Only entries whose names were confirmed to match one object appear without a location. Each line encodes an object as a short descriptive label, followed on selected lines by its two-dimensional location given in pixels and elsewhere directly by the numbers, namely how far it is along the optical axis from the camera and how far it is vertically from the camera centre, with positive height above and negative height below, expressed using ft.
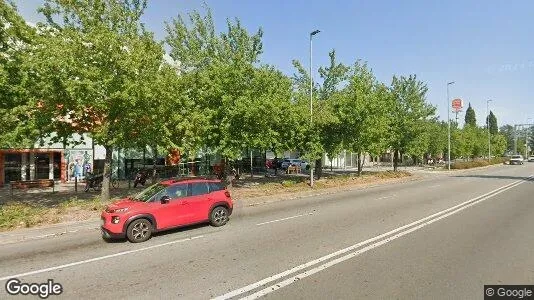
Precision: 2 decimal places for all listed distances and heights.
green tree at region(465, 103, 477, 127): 402.15 +41.24
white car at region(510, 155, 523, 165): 233.14 -5.08
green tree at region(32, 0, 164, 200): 46.11 +10.21
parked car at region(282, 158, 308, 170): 143.95 -4.11
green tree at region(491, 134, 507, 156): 282.40 +6.19
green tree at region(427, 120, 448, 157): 176.98 +6.63
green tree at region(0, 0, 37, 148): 45.75 +9.24
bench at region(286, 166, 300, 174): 125.10 -5.90
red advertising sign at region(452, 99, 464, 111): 189.47 +24.95
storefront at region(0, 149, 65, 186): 84.28 -2.78
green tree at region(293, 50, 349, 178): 82.38 +8.78
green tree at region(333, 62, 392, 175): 88.38 +9.06
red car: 33.53 -5.60
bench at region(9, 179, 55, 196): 72.58 -6.36
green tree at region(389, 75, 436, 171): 113.91 +11.80
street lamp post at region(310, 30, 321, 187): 78.69 +7.78
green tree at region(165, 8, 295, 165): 63.05 +11.49
